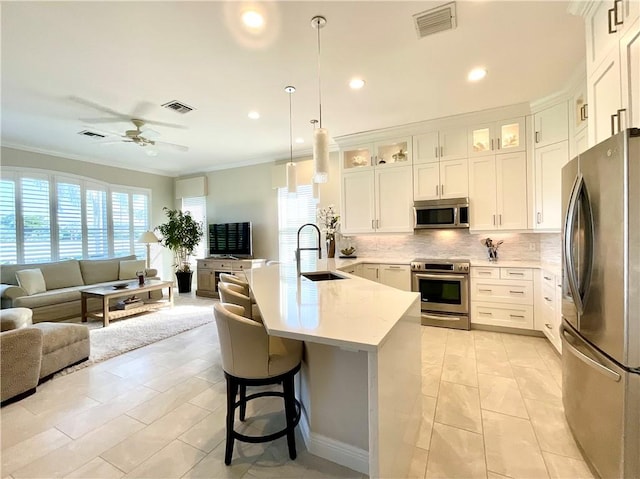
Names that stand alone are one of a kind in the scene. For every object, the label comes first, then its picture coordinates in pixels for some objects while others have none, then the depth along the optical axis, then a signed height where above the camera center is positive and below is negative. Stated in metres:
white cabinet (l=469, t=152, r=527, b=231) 3.78 +0.58
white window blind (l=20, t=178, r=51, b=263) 4.94 +0.39
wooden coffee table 4.21 -0.85
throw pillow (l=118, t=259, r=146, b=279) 5.71 -0.57
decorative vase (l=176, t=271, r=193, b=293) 6.72 -0.99
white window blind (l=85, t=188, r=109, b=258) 5.85 +0.36
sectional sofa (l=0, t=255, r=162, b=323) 4.11 -0.71
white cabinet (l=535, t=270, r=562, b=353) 3.01 -0.84
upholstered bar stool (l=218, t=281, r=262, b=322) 2.36 -0.52
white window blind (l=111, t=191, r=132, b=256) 6.28 +0.36
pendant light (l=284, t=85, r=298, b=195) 3.49 +0.73
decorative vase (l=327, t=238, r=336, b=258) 5.15 -0.20
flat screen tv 6.23 -0.03
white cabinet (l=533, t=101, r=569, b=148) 3.34 +1.32
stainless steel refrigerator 1.31 -0.35
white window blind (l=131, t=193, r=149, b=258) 6.68 +0.50
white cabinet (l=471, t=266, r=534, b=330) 3.63 -0.83
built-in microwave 4.05 +0.32
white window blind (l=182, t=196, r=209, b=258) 7.09 +0.65
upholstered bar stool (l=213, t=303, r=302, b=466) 1.58 -0.71
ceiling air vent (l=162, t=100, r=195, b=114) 3.46 +1.66
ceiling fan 3.94 +1.48
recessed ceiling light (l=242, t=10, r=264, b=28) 2.04 +1.62
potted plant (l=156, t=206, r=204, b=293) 6.59 +0.03
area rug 3.35 -1.28
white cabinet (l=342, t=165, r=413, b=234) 4.46 +0.58
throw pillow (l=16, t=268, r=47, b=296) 4.29 -0.60
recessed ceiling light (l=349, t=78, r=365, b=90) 3.00 +1.65
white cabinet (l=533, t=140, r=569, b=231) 3.40 +0.61
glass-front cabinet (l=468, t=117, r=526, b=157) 3.79 +1.34
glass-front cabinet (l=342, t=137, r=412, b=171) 4.50 +1.38
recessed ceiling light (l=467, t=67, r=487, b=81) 2.84 +1.65
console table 6.00 -0.66
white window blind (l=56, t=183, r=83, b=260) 5.40 +0.40
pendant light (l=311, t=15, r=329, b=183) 2.40 +0.70
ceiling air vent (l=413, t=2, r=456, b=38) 2.04 +1.61
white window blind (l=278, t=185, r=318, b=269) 5.67 +0.37
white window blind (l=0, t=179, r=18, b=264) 4.65 +0.32
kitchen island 1.17 -0.70
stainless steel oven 3.91 -0.77
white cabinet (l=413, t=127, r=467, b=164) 4.10 +1.33
